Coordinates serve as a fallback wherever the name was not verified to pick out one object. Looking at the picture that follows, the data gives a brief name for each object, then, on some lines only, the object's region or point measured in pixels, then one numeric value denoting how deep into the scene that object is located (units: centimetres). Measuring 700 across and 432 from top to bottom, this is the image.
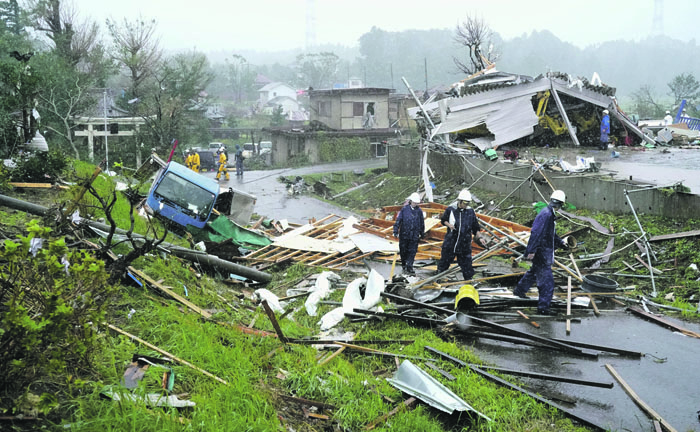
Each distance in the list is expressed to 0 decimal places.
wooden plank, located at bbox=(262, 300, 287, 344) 588
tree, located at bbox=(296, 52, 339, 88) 10456
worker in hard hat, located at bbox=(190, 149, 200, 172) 2372
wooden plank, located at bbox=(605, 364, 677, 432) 483
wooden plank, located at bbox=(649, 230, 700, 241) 1011
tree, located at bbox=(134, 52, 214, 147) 3303
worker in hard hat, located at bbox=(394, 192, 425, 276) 1028
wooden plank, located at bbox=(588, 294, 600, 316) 783
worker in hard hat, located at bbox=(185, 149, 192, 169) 2368
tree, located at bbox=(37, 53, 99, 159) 2672
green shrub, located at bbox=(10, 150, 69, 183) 1286
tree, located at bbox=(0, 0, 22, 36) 4112
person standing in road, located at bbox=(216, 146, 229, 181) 2719
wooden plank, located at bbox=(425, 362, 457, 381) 561
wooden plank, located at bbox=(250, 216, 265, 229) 1562
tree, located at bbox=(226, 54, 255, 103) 9935
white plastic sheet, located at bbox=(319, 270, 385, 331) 739
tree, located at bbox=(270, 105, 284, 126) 6247
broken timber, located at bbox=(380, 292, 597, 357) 634
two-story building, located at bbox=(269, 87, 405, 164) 4262
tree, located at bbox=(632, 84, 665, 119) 4550
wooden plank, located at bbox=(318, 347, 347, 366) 569
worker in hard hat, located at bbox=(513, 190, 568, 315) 777
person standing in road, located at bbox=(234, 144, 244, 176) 2967
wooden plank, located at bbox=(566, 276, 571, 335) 717
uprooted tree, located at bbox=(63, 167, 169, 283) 564
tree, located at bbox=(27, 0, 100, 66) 3538
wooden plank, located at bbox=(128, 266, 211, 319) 676
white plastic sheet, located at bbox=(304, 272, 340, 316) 828
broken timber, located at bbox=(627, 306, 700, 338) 705
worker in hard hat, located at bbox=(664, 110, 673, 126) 2586
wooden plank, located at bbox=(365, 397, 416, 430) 466
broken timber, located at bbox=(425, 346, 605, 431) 489
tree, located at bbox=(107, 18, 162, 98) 3753
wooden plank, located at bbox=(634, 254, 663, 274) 953
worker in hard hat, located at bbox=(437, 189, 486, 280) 949
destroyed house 2125
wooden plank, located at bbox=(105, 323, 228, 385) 481
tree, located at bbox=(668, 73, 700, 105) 4988
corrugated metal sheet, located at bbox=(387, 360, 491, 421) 482
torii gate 2742
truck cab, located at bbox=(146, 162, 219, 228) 1238
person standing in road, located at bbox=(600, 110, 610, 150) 2032
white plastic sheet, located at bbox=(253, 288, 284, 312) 823
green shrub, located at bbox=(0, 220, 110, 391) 350
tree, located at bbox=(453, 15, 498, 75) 3559
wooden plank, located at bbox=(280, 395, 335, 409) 485
